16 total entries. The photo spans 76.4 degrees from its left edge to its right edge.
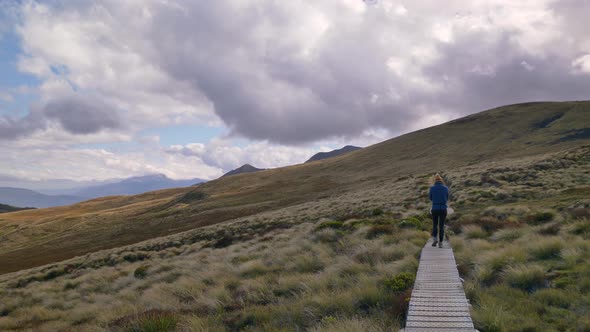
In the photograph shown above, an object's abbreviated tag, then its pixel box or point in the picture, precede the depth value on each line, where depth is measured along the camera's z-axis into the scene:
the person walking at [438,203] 12.46
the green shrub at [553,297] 6.10
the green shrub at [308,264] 11.25
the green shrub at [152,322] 7.23
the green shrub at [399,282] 7.60
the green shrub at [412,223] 16.09
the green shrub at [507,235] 11.23
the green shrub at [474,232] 12.40
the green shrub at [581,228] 10.41
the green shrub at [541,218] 13.20
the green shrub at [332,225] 18.97
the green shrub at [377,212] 24.36
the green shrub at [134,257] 27.30
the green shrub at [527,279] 7.09
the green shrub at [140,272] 16.96
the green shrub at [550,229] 10.96
